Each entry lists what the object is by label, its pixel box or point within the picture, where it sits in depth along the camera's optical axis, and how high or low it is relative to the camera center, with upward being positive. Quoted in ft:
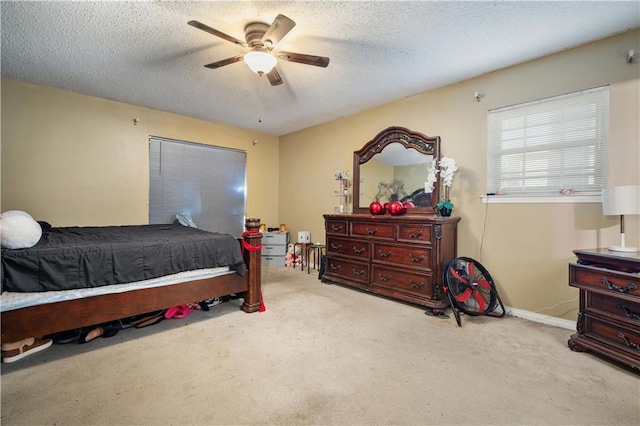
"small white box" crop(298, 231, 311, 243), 17.03 -1.50
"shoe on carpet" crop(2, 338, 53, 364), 6.25 -3.25
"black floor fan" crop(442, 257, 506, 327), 9.06 -2.51
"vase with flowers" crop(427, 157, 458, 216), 10.44 +1.47
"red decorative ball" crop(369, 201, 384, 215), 12.43 +0.21
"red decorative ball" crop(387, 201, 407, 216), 11.51 +0.16
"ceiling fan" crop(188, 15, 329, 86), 7.36 +4.22
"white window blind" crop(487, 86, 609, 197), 8.25 +2.19
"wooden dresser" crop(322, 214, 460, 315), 9.77 -1.65
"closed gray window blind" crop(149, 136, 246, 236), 14.70 +1.58
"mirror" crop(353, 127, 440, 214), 11.62 +2.02
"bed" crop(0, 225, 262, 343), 5.99 -1.64
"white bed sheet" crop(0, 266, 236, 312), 5.85 -1.91
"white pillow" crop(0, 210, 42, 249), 5.99 -0.45
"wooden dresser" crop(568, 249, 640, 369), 6.09 -2.10
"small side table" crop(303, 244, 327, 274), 15.99 -2.33
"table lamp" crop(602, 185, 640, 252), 6.53 +0.28
